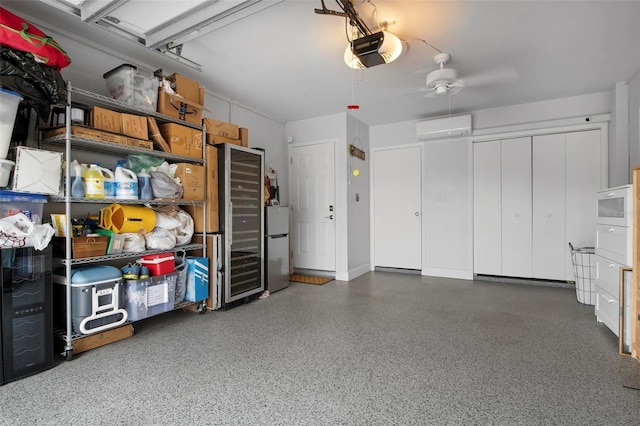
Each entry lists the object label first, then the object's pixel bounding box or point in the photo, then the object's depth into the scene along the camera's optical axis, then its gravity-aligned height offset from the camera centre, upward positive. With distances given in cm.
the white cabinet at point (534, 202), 430 +12
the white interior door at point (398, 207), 535 +6
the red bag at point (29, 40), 198 +110
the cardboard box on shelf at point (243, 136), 383 +89
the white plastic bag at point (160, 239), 285 -24
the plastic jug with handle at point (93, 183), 246 +22
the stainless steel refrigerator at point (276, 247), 411 -46
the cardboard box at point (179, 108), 299 +100
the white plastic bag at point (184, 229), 315 -17
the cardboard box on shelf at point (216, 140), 346 +78
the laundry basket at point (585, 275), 358 -73
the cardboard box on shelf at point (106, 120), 252 +74
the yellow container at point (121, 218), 264 -5
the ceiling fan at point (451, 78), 315 +142
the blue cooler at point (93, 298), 233 -63
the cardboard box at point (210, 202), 336 +10
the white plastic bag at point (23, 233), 198 -13
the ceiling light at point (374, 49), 242 +127
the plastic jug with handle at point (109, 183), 257 +23
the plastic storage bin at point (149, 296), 262 -70
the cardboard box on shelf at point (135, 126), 269 +73
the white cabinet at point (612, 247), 241 -30
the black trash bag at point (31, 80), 198 +85
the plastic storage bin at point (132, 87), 272 +108
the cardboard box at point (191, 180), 309 +31
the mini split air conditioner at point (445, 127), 462 +121
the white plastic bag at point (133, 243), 267 -25
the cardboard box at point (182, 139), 305 +71
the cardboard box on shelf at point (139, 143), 270 +58
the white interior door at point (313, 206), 504 +9
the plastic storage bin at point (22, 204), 205 +6
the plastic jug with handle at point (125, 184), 262 +23
